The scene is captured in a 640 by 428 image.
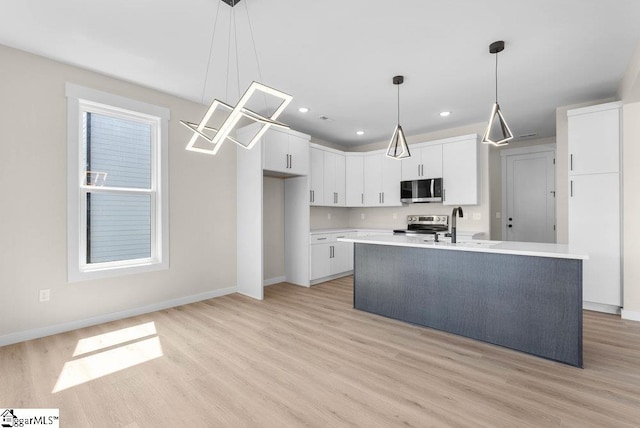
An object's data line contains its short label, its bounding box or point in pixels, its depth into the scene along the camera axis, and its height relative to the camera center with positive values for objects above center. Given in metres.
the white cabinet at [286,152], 4.38 +0.96
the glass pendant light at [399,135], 3.38 +0.89
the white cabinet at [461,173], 4.81 +0.67
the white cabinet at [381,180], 5.64 +0.65
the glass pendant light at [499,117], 2.71 +0.89
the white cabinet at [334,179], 5.56 +0.67
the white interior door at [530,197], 5.88 +0.33
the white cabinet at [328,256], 5.02 -0.72
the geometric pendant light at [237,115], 1.67 +0.60
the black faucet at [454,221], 2.96 -0.07
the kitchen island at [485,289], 2.38 -0.70
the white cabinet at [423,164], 5.15 +0.89
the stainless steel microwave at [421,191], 5.07 +0.41
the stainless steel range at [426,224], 5.17 -0.18
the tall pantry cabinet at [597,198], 3.53 +0.18
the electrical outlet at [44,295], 2.93 -0.77
